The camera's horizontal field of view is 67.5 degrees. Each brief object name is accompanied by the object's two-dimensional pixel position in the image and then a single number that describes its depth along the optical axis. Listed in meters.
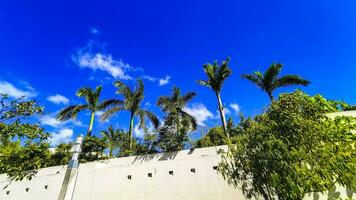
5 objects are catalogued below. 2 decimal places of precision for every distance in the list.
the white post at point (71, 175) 5.57
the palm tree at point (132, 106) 19.67
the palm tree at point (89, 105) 20.39
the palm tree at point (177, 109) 17.81
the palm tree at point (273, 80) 19.84
